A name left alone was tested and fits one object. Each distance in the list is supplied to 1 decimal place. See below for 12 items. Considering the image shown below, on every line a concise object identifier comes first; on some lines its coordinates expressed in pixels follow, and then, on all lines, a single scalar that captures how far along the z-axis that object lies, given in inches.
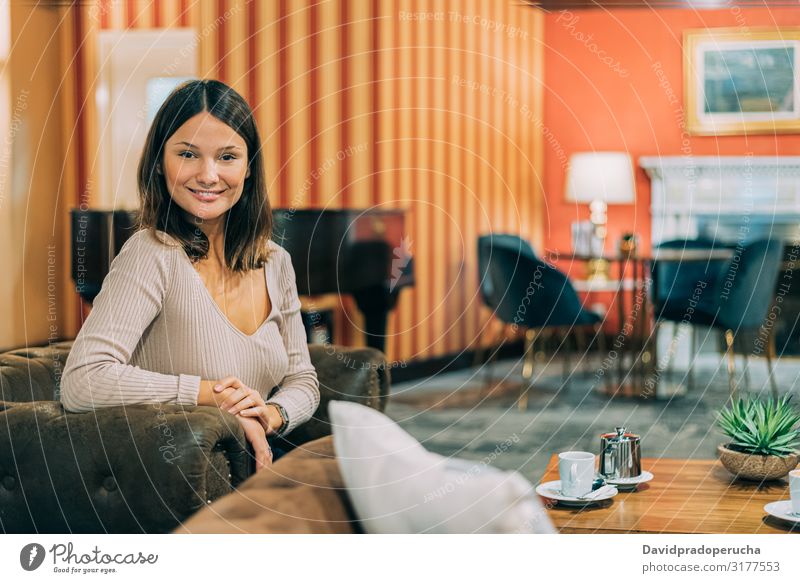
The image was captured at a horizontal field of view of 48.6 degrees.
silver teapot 55.1
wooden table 49.1
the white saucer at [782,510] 46.8
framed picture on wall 191.2
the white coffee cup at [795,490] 47.2
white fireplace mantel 204.4
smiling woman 50.6
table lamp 183.6
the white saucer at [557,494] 50.6
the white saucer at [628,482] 54.5
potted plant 54.9
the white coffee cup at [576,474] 51.0
